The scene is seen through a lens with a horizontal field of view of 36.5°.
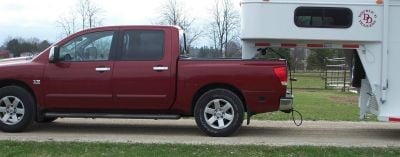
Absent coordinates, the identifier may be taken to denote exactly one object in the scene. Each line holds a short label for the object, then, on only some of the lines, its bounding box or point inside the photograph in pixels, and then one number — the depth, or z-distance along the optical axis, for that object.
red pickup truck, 9.33
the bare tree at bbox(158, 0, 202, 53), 45.16
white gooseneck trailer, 9.24
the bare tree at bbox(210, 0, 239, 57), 43.84
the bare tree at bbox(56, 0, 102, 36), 39.34
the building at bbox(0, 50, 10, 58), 37.75
